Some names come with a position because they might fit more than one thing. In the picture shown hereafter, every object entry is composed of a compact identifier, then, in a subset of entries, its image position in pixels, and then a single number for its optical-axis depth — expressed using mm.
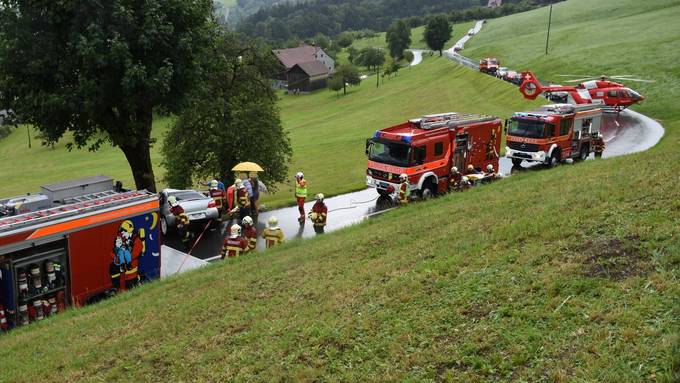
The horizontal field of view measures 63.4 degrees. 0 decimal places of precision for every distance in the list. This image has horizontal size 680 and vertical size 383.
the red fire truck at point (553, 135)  24047
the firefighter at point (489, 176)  20706
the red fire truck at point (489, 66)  69500
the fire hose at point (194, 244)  15637
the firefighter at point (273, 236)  14641
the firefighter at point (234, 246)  14125
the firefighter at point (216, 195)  18938
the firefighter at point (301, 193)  18672
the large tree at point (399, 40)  117688
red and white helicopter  39938
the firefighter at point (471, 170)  20458
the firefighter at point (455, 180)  20141
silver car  17969
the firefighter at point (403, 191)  18258
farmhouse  106750
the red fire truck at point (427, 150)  19625
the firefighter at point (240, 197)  17906
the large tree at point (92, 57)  16984
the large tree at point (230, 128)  25500
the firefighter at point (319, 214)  16734
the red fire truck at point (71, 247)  11273
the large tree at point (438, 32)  106725
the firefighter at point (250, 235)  14312
